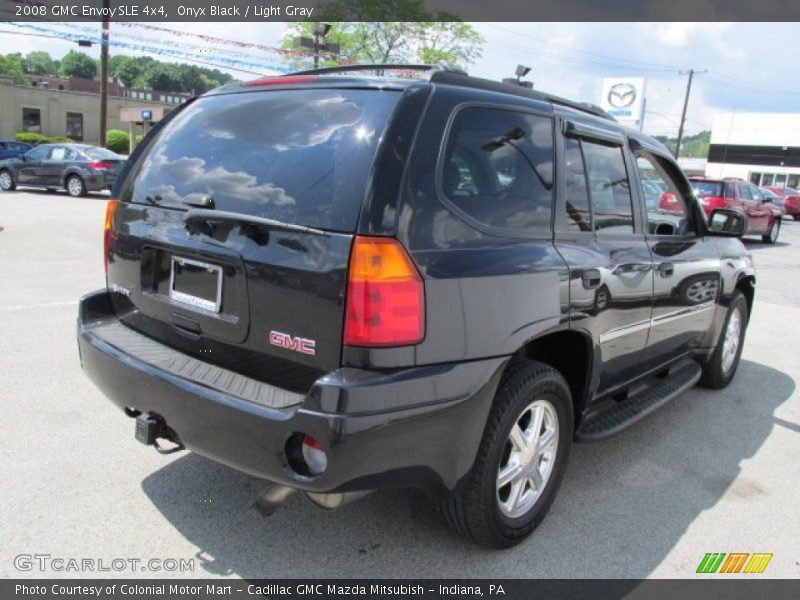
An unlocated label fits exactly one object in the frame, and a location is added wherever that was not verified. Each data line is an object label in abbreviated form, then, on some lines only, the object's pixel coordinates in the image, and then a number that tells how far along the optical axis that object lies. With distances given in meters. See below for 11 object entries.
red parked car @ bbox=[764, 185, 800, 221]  30.34
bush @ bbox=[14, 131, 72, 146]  49.08
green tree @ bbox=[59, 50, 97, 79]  130.75
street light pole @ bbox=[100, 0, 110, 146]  27.44
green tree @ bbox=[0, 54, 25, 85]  93.50
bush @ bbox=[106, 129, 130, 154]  46.58
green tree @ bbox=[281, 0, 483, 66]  38.16
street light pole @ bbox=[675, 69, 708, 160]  54.48
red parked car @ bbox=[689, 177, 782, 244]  15.77
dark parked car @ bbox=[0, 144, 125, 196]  18.58
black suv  2.20
